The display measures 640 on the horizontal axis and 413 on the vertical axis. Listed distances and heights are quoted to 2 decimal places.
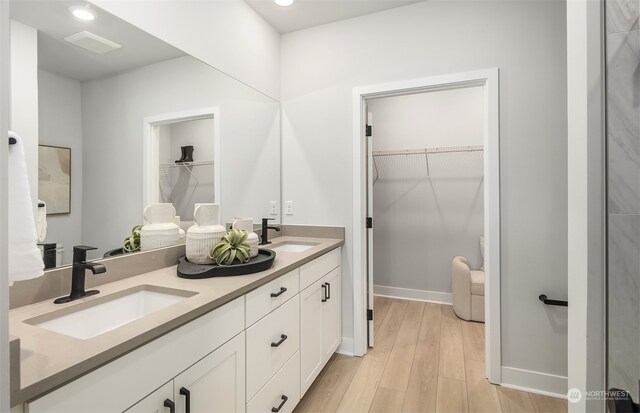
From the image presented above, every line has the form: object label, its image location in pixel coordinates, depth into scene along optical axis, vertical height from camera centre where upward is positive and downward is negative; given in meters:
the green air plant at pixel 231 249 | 1.44 -0.21
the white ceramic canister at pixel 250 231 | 1.65 -0.15
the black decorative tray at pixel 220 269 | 1.33 -0.28
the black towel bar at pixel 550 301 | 1.84 -0.58
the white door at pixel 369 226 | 2.46 -0.16
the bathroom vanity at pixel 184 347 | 0.68 -0.42
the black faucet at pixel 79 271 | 1.08 -0.24
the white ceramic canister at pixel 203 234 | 1.51 -0.14
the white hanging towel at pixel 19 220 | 0.60 -0.03
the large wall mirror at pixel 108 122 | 1.10 +0.38
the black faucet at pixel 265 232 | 2.27 -0.20
